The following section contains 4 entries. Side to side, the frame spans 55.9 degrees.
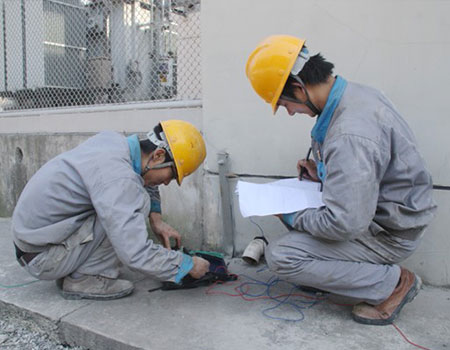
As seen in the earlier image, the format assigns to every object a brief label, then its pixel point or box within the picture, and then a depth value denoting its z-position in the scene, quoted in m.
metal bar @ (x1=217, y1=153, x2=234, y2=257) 3.35
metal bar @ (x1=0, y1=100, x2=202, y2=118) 3.74
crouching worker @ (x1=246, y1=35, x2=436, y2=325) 1.99
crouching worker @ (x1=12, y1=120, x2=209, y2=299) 2.25
